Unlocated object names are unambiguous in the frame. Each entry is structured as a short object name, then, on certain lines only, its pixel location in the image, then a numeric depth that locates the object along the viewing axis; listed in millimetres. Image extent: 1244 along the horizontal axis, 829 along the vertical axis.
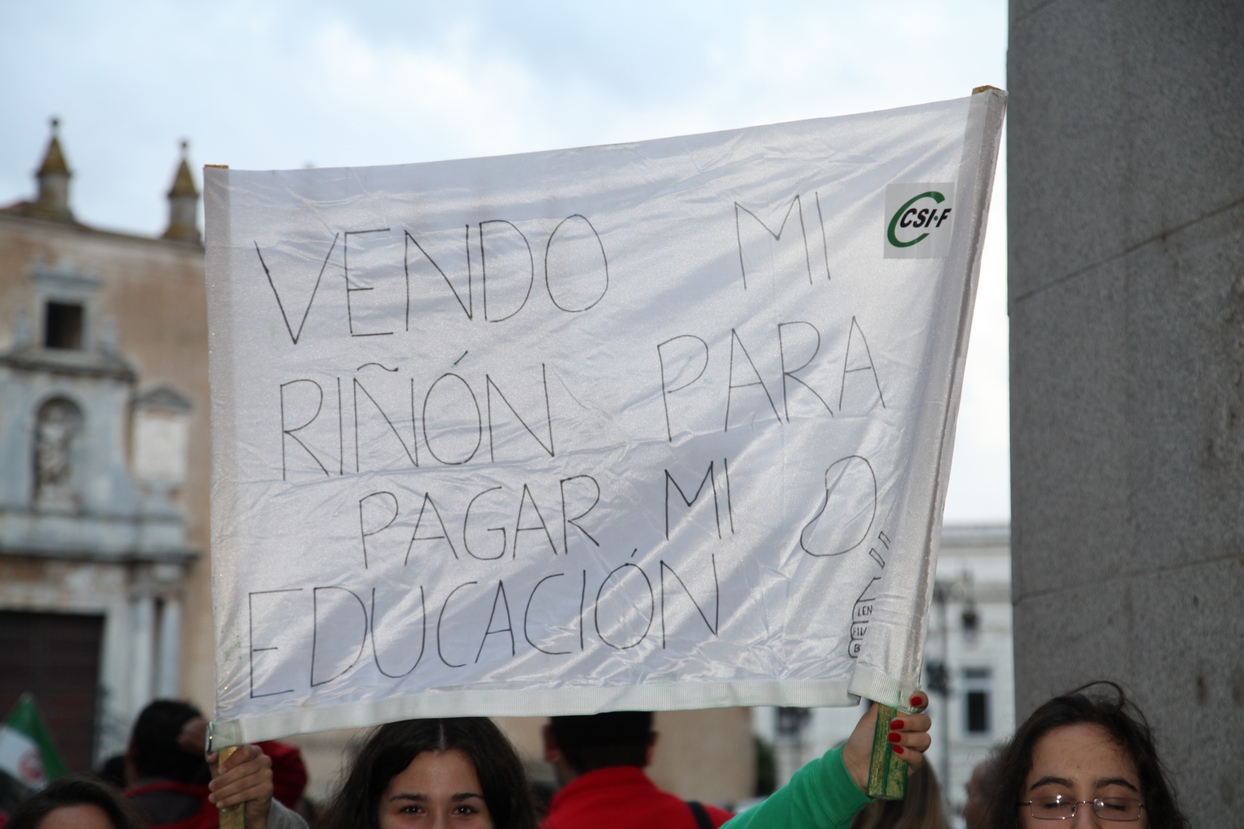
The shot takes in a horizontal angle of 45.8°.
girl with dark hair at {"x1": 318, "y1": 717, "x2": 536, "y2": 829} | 2854
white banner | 2793
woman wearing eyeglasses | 2590
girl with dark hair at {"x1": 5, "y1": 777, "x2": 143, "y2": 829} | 2930
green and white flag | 9875
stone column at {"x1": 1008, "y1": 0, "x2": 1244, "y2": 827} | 3424
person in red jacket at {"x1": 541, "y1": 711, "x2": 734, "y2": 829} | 3518
